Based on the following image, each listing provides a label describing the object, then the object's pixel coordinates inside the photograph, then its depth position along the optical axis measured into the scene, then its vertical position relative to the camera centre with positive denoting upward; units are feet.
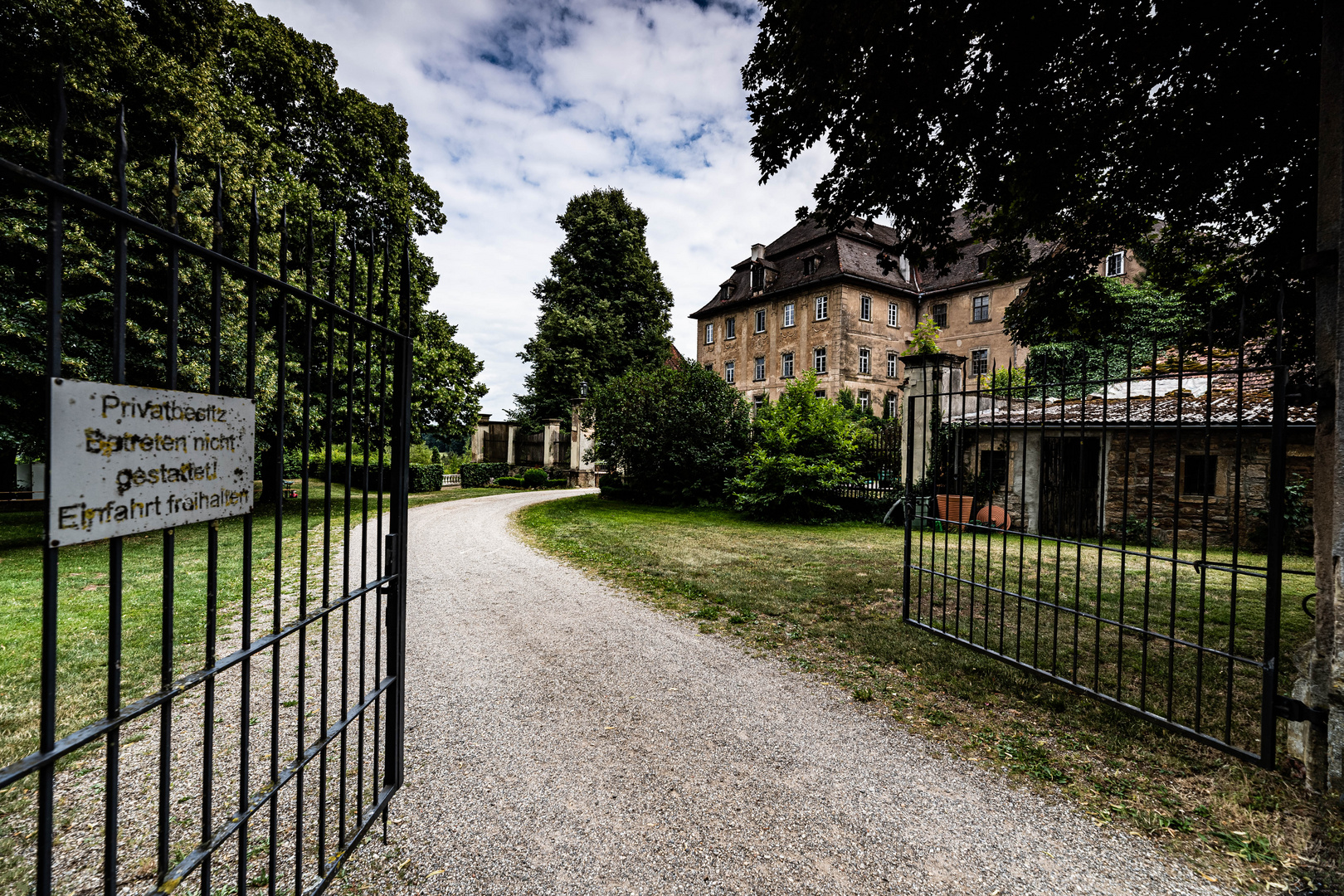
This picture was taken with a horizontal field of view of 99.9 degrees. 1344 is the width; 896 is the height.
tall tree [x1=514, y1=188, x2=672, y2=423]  89.35 +22.31
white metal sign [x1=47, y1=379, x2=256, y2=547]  4.07 -0.20
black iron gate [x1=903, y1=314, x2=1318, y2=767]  10.42 -5.26
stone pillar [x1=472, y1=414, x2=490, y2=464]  95.71 +0.14
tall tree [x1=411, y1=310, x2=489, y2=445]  53.11 +5.74
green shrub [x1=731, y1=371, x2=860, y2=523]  45.14 -1.43
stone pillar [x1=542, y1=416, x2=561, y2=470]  87.51 -0.64
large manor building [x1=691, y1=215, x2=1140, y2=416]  94.48 +23.55
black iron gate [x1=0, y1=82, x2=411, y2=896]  4.15 -5.58
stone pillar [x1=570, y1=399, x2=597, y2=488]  83.61 -2.04
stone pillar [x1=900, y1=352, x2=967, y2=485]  35.40 +4.64
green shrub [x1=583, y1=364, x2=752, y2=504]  54.13 +1.07
